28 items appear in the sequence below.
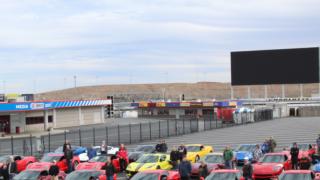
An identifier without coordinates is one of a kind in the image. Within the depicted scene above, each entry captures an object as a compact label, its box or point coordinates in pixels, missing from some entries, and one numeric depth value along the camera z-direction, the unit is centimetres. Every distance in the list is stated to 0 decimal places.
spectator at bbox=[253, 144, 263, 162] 2867
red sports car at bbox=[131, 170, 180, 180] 2000
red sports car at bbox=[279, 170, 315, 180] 1806
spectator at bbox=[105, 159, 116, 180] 2038
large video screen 9050
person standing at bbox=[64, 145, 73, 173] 2699
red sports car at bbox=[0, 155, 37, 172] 2838
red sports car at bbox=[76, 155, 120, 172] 2448
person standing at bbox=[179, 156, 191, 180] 2058
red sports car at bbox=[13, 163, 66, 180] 2089
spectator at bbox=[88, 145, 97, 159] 3064
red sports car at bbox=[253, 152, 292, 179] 2250
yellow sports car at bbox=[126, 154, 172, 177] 2511
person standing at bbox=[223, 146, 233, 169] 2442
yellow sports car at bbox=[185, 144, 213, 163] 3022
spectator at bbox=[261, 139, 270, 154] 3077
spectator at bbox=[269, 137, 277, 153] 3031
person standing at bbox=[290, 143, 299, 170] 2469
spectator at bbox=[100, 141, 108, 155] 3117
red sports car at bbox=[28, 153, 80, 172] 2778
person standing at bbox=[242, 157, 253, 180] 2041
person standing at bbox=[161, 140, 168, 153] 3169
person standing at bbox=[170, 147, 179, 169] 2545
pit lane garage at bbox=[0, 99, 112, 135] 6150
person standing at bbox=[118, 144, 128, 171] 2816
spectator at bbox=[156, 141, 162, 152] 3167
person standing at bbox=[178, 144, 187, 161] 2545
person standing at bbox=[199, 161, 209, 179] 2019
